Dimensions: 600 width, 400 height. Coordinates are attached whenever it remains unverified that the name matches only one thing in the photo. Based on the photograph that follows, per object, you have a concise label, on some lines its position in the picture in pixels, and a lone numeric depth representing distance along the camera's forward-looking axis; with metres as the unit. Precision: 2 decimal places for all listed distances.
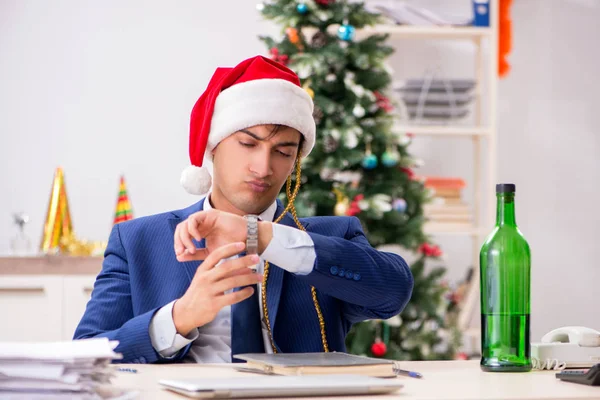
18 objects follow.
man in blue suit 2.56
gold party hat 5.39
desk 2.09
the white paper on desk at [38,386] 2.00
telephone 2.44
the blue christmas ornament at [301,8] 5.22
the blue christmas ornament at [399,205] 5.23
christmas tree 5.14
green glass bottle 2.36
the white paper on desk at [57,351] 2.01
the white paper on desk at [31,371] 2.00
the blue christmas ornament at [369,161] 5.17
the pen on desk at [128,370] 2.36
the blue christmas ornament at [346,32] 5.21
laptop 2.03
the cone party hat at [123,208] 5.47
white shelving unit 5.79
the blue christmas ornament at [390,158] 5.20
